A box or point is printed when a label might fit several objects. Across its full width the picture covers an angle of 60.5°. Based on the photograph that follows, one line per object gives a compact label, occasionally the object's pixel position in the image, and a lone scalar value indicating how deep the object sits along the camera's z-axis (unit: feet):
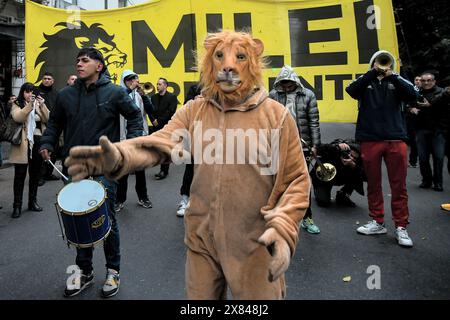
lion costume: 5.92
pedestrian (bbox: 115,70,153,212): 18.04
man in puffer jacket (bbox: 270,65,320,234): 14.56
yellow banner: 22.26
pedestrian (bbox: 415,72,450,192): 21.67
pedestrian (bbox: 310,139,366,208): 17.90
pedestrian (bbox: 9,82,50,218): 17.81
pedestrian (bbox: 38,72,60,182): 21.35
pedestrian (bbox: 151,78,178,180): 23.88
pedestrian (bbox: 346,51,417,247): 13.64
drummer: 10.43
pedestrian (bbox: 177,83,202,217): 16.28
